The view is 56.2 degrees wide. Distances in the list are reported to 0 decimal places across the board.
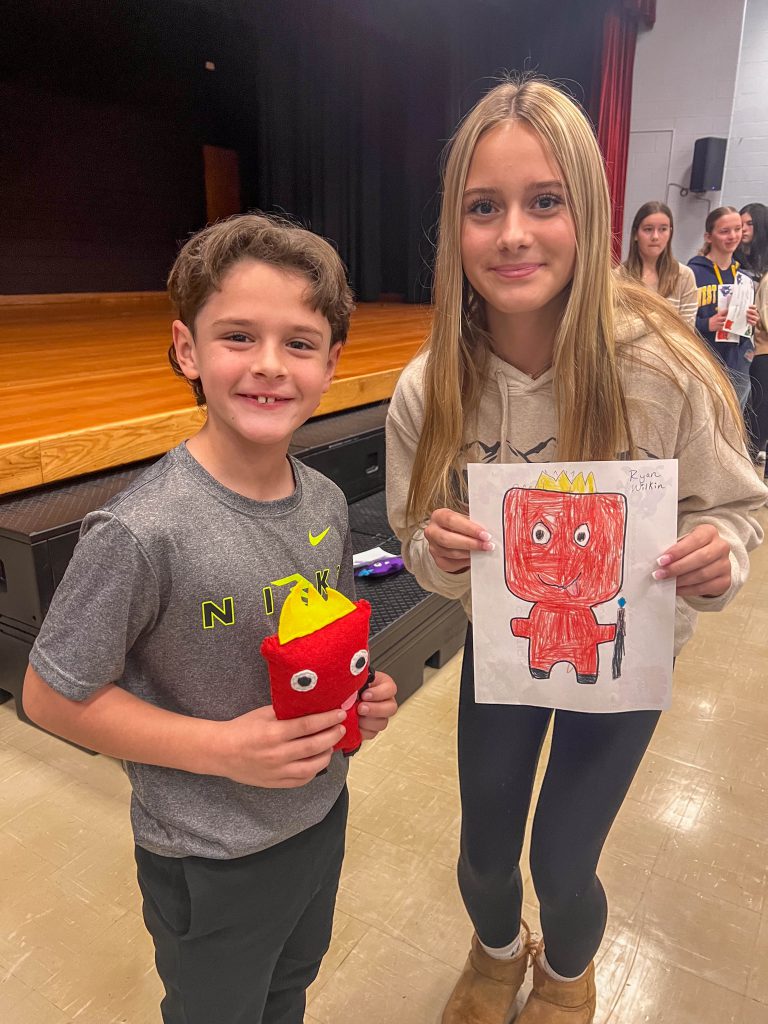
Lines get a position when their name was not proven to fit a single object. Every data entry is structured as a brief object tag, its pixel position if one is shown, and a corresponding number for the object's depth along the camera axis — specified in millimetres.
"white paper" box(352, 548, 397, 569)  2105
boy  609
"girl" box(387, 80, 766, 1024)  776
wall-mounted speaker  5609
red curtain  5602
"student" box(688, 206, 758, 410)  3172
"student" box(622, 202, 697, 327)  3109
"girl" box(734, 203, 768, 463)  3582
